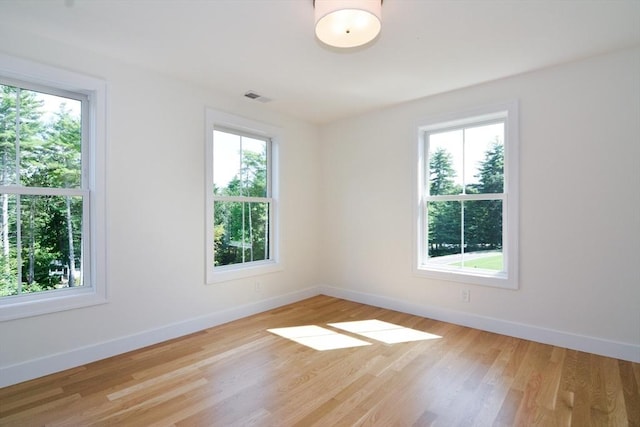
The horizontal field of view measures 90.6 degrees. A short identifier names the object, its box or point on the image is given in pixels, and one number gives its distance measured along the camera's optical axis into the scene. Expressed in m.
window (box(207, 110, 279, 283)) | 3.50
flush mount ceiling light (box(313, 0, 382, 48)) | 1.78
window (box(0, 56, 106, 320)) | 2.35
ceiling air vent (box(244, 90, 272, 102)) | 3.52
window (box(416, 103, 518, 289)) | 3.15
